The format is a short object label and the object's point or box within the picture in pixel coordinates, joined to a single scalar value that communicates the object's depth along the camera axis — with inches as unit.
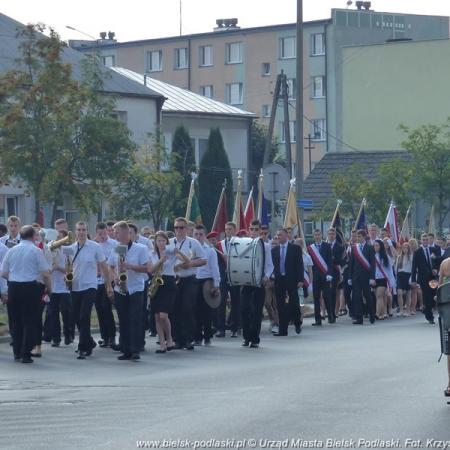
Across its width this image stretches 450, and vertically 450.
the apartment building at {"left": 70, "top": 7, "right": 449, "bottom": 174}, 3390.7
